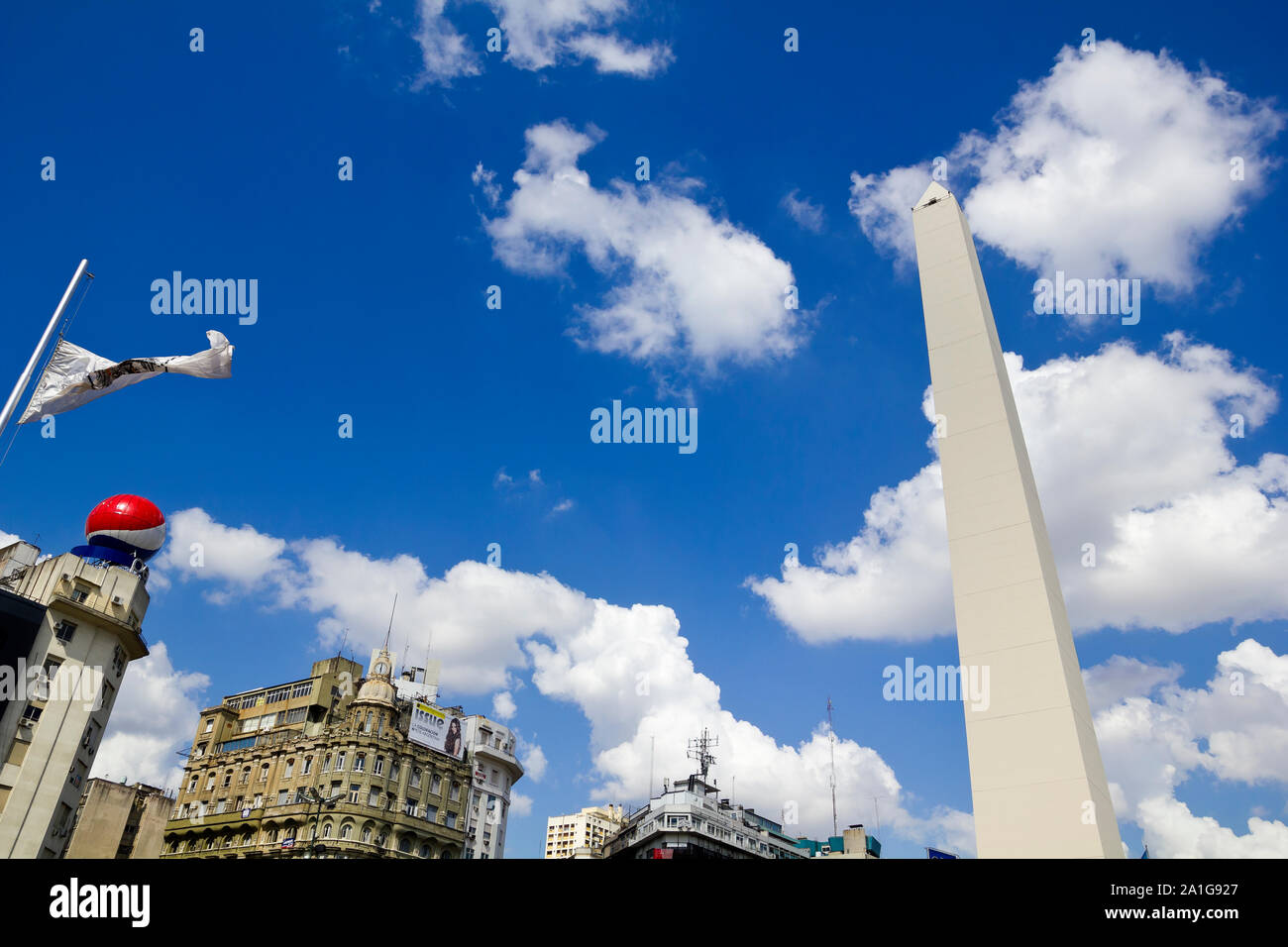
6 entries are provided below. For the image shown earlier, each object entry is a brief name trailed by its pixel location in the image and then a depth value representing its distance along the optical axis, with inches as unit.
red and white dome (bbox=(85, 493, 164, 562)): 1573.6
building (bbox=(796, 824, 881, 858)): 3646.7
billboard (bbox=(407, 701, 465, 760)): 2519.7
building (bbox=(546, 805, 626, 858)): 7204.7
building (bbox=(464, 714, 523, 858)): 2755.9
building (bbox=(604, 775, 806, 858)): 3233.3
